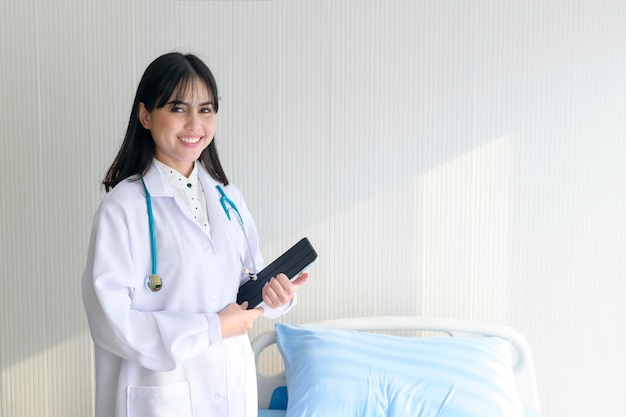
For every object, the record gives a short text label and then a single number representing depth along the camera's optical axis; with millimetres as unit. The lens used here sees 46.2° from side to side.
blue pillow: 1812
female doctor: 1383
